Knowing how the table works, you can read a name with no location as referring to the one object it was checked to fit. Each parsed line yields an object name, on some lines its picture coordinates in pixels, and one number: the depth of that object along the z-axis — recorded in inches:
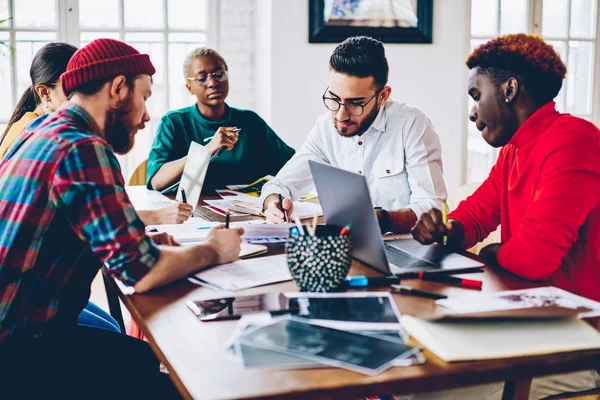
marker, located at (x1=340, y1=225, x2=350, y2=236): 48.2
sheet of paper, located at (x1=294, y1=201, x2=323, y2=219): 81.7
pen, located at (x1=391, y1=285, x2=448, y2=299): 47.2
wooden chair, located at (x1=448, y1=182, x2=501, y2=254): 82.5
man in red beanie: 47.5
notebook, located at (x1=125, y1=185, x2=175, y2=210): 90.4
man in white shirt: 84.3
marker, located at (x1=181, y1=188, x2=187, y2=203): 82.0
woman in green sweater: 116.2
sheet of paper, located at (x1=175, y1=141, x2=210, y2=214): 83.8
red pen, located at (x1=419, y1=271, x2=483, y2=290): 50.1
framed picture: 161.9
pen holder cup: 47.1
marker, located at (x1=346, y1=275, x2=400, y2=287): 50.3
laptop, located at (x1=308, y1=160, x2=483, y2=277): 51.8
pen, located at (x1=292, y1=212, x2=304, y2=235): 48.5
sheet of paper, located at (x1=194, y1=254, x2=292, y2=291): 51.0
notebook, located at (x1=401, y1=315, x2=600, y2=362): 36.6
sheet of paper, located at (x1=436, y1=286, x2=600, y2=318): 41.0
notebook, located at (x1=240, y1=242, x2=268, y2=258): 60.5
